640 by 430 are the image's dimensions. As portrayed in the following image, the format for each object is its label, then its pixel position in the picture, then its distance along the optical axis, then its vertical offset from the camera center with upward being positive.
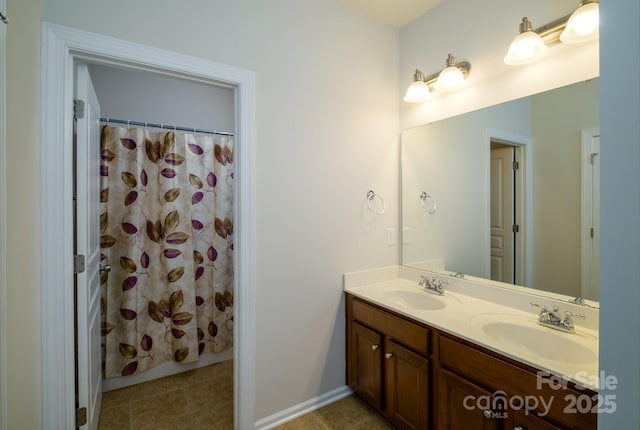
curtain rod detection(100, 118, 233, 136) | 2.18 +0.74
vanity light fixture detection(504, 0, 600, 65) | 1.25 +0.85
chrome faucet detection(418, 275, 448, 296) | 1.88 -0.47
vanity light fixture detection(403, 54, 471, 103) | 1.78 +0.87
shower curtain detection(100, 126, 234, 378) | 2.19 -0.26
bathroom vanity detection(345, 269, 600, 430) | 1.03 -0.63
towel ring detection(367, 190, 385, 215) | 2.12 +0.11
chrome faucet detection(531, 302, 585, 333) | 1.32 -0.50
